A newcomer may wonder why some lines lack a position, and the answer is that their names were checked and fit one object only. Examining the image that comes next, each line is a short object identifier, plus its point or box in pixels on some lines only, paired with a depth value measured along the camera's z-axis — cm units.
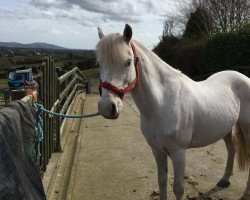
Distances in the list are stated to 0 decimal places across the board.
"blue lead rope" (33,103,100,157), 162
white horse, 163
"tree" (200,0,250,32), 1391
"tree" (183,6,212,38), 1459
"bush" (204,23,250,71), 893
